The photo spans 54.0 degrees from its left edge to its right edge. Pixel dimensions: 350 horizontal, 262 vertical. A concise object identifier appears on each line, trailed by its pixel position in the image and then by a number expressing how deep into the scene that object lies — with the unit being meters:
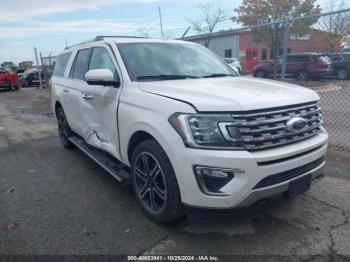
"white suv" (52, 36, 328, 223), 2.80
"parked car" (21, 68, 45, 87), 28.92
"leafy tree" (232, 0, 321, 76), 24.73
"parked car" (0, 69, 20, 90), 24.29
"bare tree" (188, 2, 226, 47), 34.22
